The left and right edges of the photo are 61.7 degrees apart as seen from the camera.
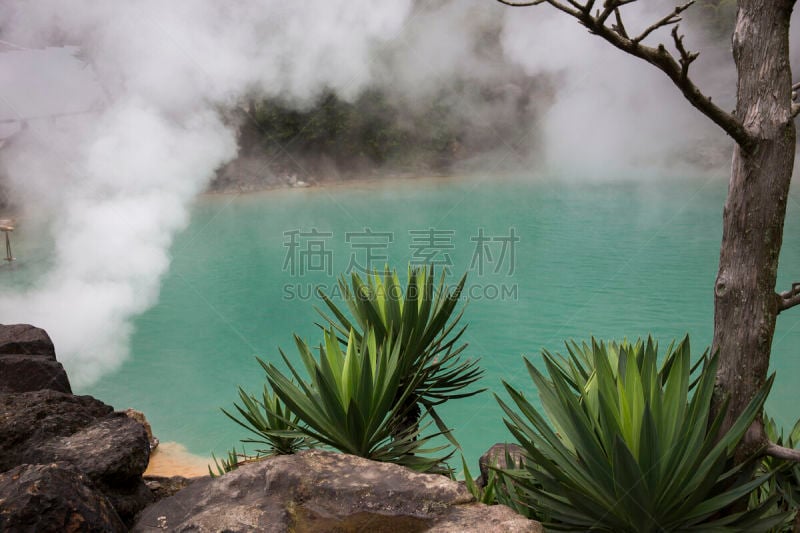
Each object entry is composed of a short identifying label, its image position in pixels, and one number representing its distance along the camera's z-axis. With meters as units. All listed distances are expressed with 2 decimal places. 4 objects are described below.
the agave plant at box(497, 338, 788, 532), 1.70
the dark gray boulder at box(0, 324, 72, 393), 3.07
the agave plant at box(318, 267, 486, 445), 2.83
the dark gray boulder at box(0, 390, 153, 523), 1.87
